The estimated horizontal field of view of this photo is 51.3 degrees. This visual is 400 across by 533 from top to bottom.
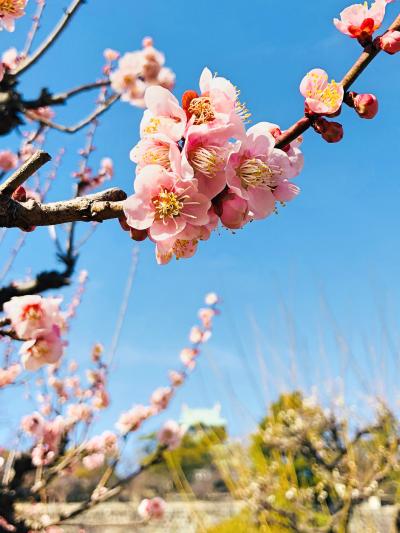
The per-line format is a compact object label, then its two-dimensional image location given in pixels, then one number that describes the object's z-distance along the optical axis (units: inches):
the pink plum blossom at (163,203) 5.0
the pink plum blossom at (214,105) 5.1
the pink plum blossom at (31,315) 9.3
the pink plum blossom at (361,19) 5.6
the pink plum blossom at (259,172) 5.2
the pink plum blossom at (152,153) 5.1
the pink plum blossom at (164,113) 5.0
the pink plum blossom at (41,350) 9.5
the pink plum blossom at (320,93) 5.2
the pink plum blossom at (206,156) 4.9
